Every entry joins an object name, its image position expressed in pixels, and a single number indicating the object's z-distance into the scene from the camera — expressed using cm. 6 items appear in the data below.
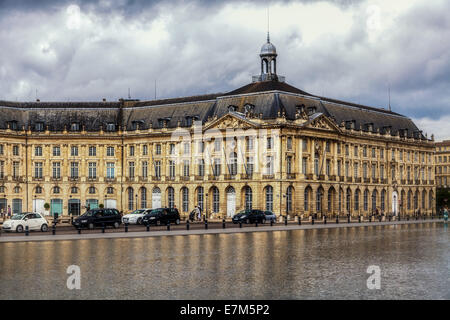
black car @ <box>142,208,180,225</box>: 6600
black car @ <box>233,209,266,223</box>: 6925
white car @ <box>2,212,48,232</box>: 5334
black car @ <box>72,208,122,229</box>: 5903
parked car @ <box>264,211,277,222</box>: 7421
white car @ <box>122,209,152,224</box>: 7106
